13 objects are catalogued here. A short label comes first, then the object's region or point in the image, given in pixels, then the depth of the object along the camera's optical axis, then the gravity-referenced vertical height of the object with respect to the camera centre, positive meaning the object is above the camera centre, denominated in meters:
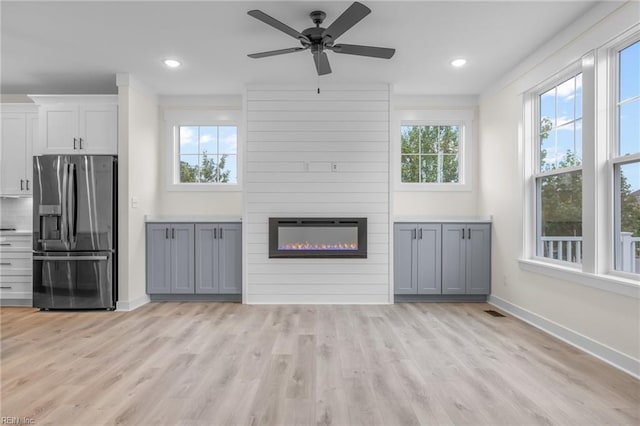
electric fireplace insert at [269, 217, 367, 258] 4.44 -0.29
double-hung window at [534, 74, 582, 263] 3.18 +0.39
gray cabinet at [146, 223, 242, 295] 4.55 -0.58
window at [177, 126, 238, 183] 5.13 +0.85
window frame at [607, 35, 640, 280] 2.71 +0.43
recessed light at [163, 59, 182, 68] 3.77 +1.60
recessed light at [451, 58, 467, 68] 3.75 +1.59
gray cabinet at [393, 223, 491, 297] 4.53 -0.62
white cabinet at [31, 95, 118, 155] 4.21 +1.02
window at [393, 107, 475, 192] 5.01 +0.86
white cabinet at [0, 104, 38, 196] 4.40 +0.83
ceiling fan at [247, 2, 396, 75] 2.50 +1.36
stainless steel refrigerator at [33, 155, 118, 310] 4.06 -0.21
